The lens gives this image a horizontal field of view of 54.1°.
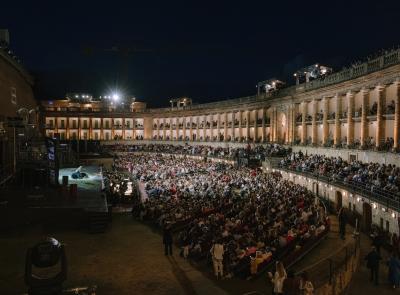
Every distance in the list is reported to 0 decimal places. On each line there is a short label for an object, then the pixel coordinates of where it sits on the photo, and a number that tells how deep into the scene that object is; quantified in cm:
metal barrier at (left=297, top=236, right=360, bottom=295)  1455
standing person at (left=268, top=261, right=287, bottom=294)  1327
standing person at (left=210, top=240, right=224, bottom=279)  1655
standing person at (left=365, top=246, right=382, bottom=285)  1639
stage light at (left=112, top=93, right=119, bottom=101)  10525
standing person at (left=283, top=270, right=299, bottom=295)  1276
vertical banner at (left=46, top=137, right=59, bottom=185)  3275
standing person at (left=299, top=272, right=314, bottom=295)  1258
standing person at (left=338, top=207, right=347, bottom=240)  2425
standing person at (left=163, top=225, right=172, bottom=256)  2000
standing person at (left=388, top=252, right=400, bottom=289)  1598
